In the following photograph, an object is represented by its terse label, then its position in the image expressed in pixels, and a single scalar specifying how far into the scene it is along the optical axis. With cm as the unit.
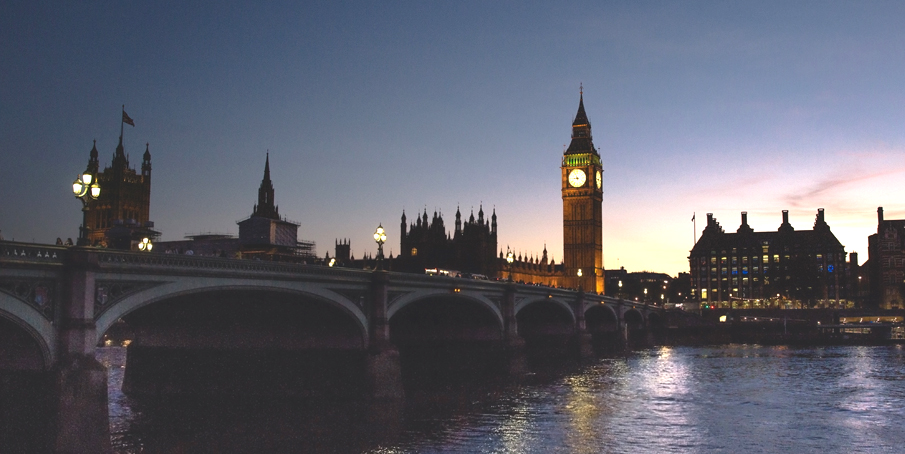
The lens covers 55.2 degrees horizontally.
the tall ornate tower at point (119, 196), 15988
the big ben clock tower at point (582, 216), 18825
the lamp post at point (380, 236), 4422
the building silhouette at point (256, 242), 10838
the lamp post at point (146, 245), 4611
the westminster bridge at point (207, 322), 2656
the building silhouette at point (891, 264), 16400
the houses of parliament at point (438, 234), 11119
